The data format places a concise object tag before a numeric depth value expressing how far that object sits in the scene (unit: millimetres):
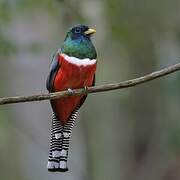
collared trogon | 8891
